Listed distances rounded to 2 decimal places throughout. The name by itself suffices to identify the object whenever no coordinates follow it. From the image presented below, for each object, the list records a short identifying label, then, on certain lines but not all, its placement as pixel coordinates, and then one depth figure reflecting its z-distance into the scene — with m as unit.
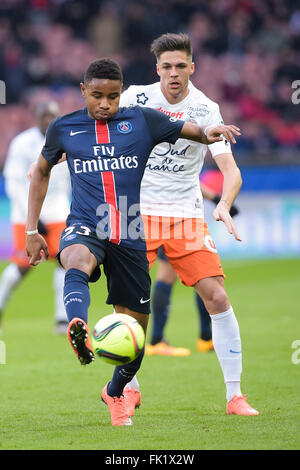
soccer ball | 8.85
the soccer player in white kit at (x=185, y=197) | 11.26
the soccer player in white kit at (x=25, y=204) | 19.28
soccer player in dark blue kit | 9.71
